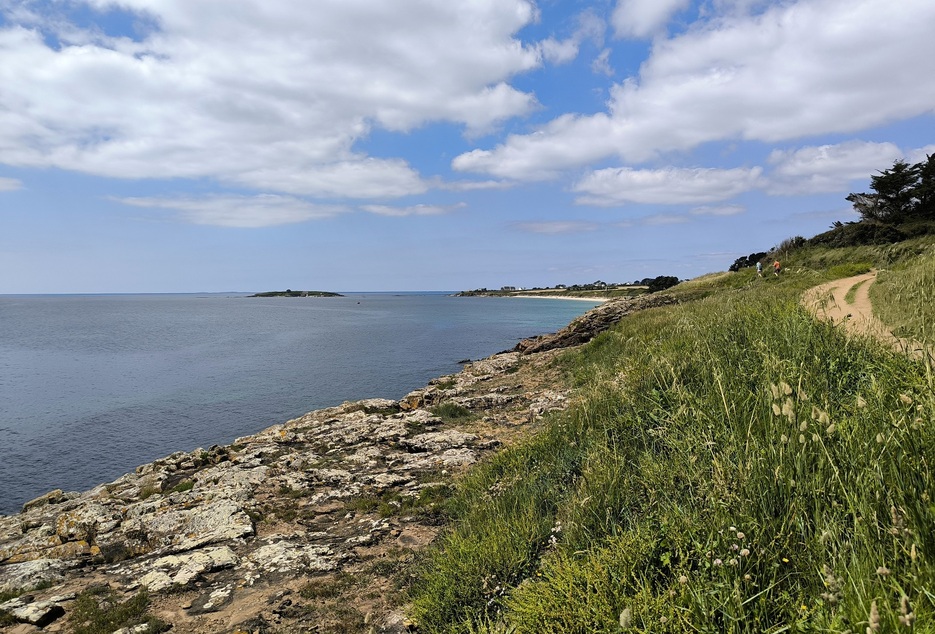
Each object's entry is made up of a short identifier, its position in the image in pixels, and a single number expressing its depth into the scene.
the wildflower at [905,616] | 2.04
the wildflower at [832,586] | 2.49
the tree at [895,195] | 44.75
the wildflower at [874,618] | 2.02
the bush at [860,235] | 40.15
